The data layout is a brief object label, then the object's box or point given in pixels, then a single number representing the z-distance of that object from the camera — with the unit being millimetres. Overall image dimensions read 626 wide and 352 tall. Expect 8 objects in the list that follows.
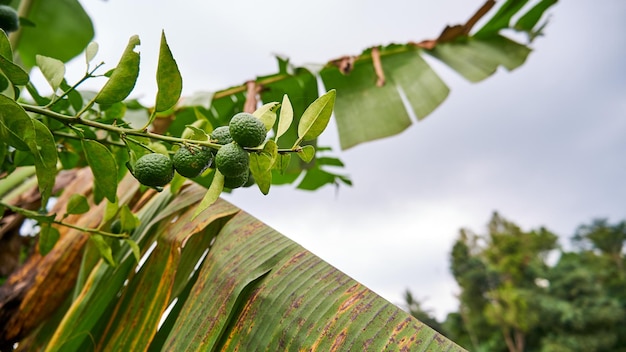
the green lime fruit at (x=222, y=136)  369
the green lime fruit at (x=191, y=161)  361
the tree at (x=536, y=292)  18141
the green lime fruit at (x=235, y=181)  358
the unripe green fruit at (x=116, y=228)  637
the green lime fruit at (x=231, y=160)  327
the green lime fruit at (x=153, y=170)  361
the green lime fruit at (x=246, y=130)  332
